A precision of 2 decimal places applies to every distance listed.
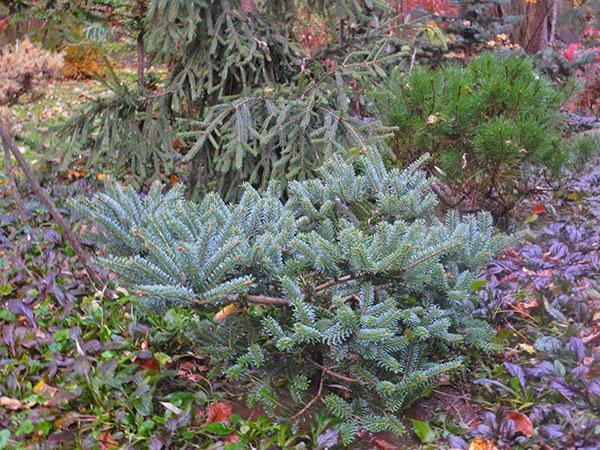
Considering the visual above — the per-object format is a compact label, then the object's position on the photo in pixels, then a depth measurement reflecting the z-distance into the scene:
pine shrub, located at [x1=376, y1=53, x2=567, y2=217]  3.31
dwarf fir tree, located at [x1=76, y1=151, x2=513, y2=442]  2.14
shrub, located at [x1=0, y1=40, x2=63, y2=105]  3.55
